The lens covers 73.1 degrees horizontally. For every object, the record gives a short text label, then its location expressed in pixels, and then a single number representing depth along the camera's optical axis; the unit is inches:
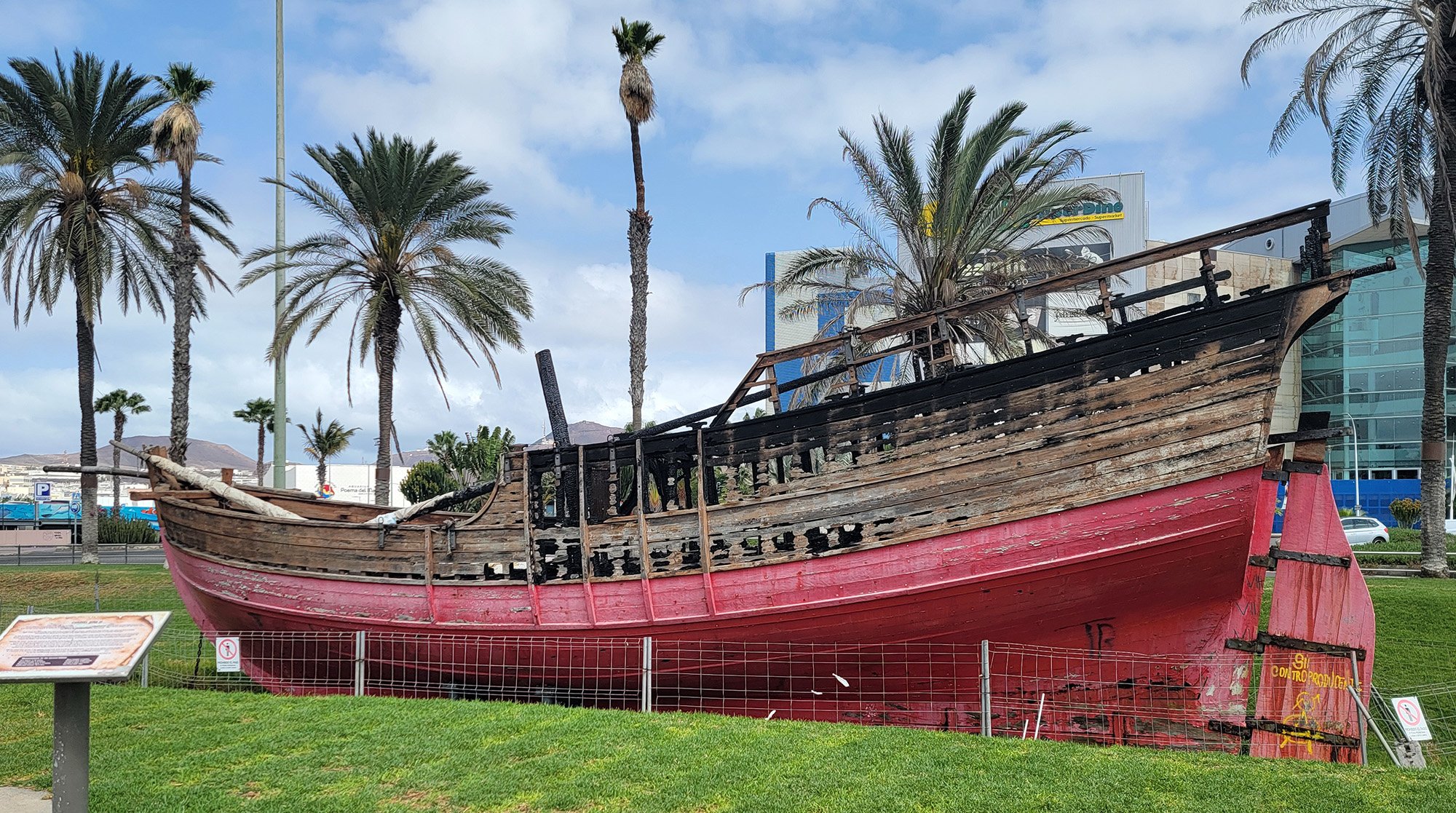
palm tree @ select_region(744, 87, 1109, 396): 676.1
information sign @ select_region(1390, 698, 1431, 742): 256.2
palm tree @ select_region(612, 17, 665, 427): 776.3
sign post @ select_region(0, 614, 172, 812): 178.4
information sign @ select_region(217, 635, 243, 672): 396.2
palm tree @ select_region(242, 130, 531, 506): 767.1
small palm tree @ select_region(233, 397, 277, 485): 2502.5
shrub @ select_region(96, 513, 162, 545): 1348.4
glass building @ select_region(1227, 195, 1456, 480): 1851.6
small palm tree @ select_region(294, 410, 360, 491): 2753.4
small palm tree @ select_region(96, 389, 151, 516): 2287.2
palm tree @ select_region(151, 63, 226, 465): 907.4
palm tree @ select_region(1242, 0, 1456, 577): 652.1
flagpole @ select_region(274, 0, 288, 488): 708.7
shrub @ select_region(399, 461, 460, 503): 1668.3
